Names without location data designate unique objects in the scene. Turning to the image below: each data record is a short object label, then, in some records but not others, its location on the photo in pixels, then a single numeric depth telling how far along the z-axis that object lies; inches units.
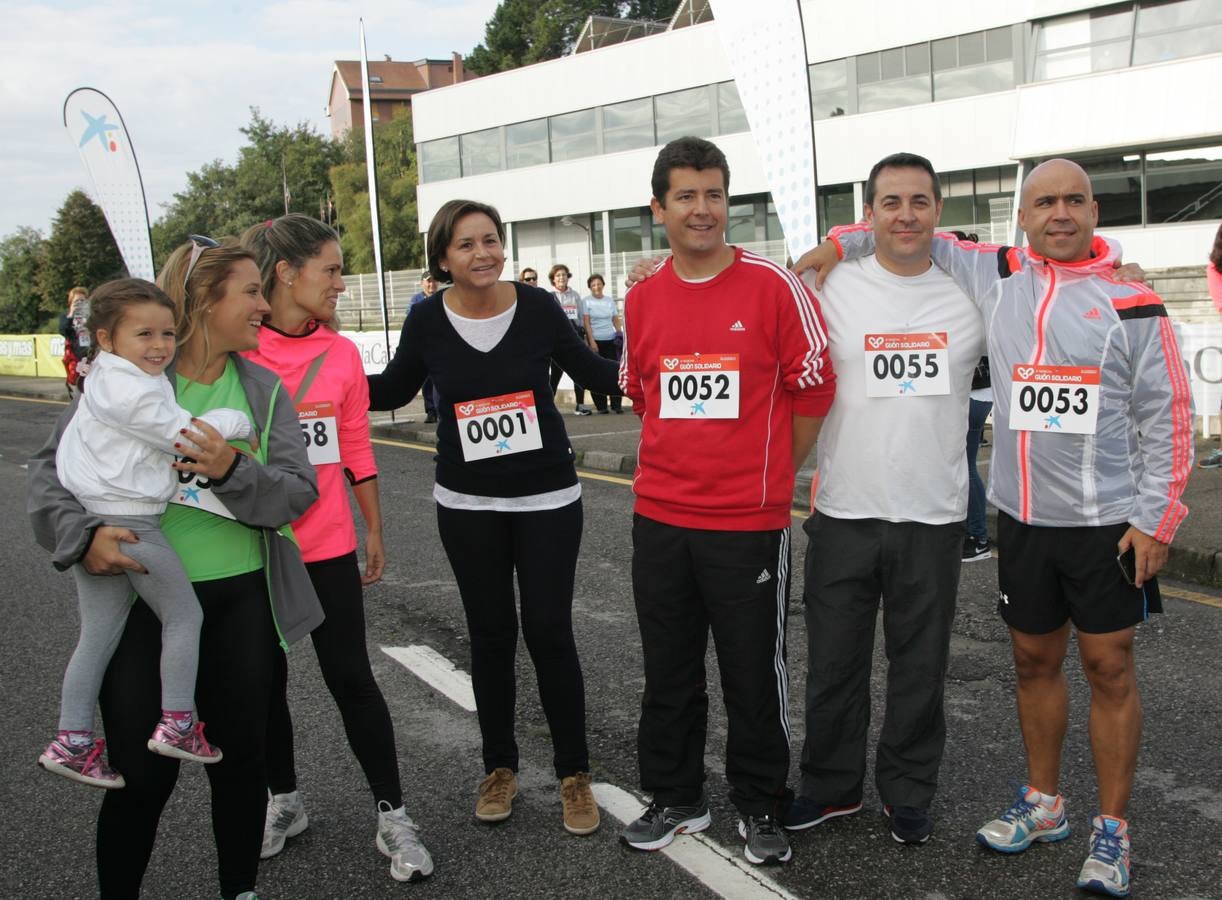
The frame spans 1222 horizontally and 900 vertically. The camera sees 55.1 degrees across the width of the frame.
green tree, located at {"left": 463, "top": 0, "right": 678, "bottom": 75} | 2810.0
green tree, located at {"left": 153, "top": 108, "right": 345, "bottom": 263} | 3120.1
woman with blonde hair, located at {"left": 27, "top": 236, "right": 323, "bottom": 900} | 109.2
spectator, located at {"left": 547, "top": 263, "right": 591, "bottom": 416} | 617.0
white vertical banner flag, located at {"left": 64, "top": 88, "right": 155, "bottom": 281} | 679.1
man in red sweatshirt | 134.1
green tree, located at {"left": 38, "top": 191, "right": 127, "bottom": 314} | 2500.0
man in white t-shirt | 138.2
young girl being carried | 107.7
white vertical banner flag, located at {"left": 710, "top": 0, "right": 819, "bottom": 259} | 385.4
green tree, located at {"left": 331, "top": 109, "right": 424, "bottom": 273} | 2436.0
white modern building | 1058.7
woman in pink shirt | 135.9
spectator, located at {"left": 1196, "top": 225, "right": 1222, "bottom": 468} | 349.1
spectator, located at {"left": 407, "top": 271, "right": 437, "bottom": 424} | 587.8
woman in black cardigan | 147.3
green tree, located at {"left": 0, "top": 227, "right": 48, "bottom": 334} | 2549.2
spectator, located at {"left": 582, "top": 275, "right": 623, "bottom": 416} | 665.6
